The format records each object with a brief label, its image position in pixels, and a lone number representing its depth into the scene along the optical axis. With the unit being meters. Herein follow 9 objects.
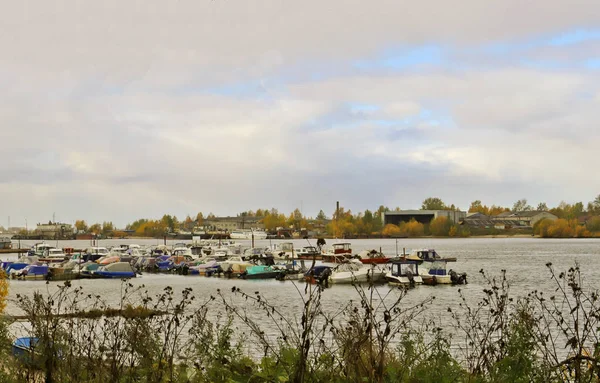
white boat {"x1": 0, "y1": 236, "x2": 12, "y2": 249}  167.88
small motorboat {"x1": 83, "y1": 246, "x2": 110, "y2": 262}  93.93
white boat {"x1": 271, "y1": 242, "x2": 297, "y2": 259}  104.19
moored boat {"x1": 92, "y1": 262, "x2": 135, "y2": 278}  73.25
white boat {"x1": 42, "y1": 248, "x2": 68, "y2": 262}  93.29
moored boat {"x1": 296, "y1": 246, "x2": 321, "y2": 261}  98.62
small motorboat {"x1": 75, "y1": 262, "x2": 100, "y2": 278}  73.06
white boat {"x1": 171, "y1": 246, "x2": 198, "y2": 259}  104.88
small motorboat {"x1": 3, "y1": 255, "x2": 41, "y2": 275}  78.57
